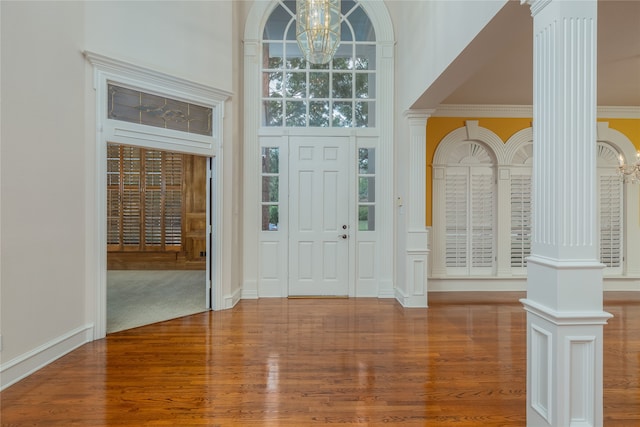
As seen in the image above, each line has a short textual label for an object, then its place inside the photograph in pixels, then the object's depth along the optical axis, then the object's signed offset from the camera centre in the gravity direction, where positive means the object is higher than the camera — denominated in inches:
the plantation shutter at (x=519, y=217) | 227.0 -2.5
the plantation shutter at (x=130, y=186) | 306.5 +21.4
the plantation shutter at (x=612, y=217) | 226.7 -2.3
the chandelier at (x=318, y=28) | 129.1 +66.6
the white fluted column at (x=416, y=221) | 191.5 -4.4
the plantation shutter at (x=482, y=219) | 228.1 -3.8
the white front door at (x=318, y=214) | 211.9 -1.1
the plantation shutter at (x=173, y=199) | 309.1 +10.8
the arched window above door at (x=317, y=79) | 213.5 +78.6
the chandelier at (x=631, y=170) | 173.3 +21.2
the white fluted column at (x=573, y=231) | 71.4 -3.5
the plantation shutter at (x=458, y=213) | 227.6 -0.1
